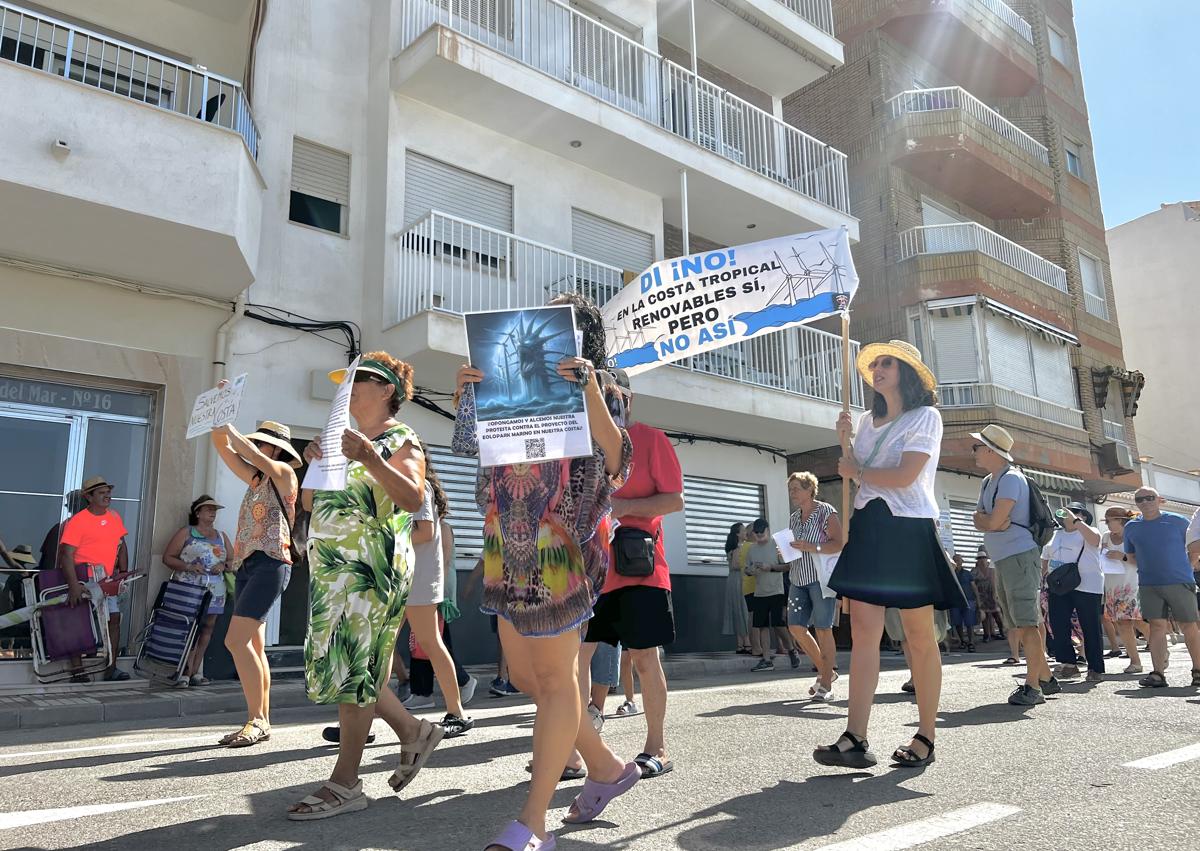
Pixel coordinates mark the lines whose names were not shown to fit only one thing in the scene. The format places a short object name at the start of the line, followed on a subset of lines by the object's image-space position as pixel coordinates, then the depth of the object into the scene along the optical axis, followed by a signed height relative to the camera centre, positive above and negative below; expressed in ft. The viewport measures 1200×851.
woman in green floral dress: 10.80 +0.48
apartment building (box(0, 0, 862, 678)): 30.14 +15.41
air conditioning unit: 76.69 +11.85
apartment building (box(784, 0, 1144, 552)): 67.00 +29.00
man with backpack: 21.65 +1.79
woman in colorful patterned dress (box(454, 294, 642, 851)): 8.90 +0.50
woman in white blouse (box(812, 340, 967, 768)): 13.42 +0.94
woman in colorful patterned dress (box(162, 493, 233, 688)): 28.96 +2.11
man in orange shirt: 27.45 +2.31
